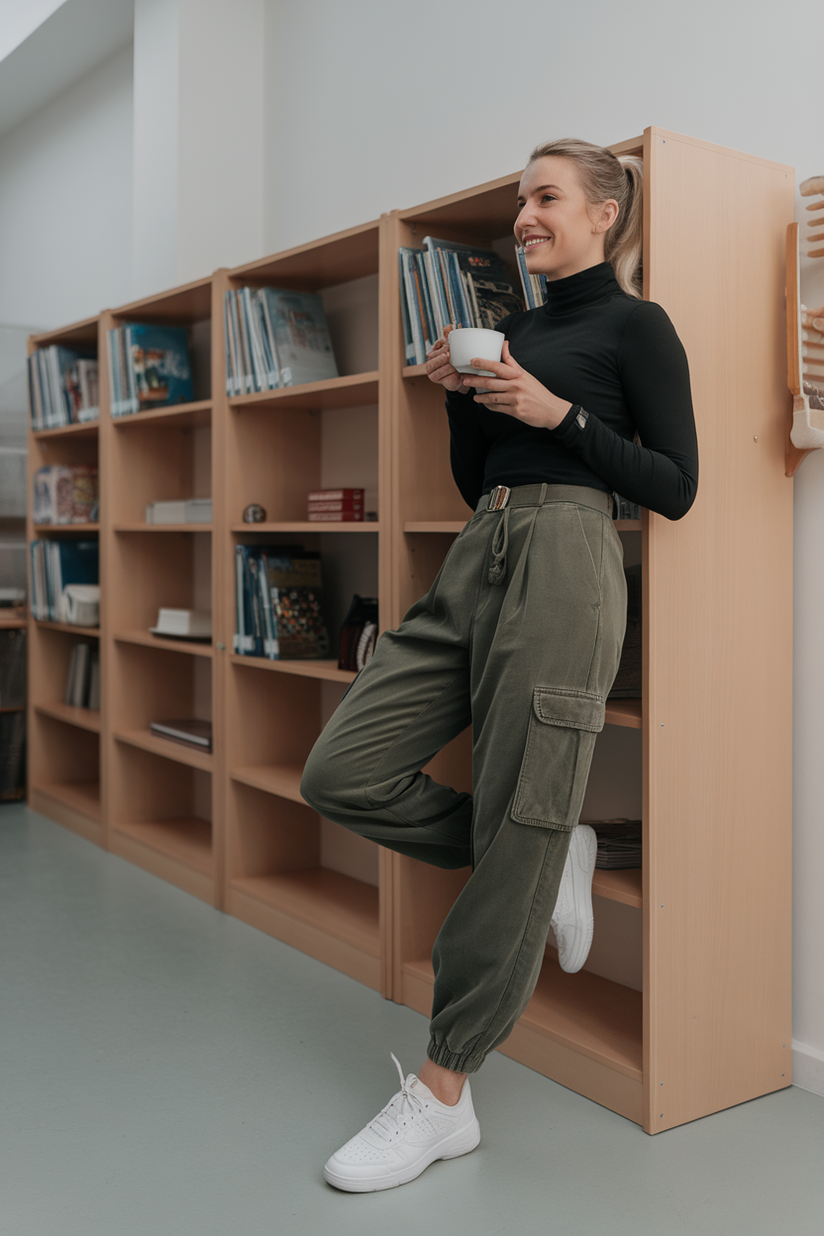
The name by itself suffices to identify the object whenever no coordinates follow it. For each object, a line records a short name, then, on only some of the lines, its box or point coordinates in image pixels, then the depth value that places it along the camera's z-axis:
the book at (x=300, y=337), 2.93
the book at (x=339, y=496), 2.81
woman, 1.71
